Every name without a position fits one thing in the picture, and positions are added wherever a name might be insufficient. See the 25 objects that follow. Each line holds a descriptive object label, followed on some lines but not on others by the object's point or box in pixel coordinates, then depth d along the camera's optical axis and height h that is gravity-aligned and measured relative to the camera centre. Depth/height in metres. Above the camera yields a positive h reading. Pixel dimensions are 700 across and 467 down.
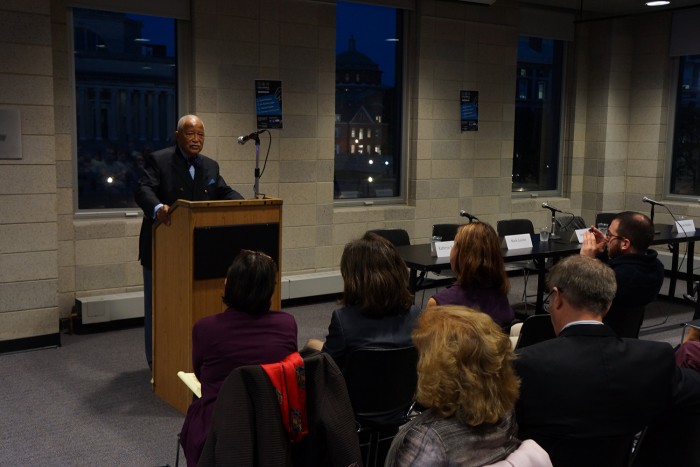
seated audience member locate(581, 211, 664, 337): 4.07 -0.67
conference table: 5.49 -0.85
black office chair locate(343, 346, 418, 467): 2.83 -0.94
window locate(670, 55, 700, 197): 8.96 +0.17
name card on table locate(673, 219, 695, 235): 7.18 -0.76
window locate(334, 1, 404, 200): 7.79 +0.42
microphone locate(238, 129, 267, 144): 4.68 +0.01
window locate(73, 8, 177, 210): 6.25 +0.34
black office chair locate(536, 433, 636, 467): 2.15 -0.86
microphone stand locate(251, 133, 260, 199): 4.59 -0.20
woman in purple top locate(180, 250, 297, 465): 2.70 -0.70
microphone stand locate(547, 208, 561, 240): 6.82 -0.79
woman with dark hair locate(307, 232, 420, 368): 2.88 -0.62
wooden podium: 4.10 -0.65
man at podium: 4.66 -0.25
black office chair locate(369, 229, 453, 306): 6.25 -0.83
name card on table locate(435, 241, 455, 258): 5.66 -0.79
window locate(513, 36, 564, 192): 9.18 +0.37
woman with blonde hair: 1.70 -0.59
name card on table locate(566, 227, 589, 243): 6.65 -0.80
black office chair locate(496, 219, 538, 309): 7.09 -0.80
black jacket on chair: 2.27 -0.87
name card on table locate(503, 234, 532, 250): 6.17 -0.79
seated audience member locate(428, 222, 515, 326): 3.52 -0.62
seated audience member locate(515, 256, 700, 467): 2.13 -0.70
